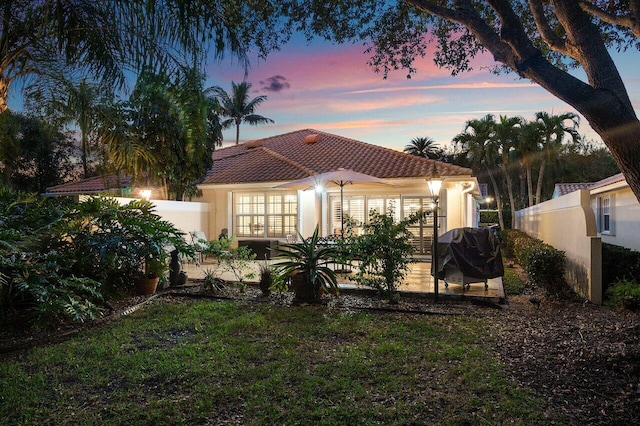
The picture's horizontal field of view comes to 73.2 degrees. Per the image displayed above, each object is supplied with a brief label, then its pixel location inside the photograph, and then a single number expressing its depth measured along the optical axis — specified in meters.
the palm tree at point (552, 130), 33.84
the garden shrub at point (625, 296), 7.51
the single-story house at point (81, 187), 19.01
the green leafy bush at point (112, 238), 7.51
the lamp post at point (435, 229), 8.67
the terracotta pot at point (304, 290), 8.41
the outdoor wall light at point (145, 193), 13.70
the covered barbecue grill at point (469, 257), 9.19
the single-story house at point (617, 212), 14.04
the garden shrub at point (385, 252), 8.41
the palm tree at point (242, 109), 44.19
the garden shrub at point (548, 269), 8.87
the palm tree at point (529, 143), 35.22
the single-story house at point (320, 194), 15.11
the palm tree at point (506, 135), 36.22
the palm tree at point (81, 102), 7.46
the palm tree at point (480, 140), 36.94
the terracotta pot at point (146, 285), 9.38
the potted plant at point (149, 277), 9.38
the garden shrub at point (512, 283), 10.06
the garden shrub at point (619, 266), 8.44
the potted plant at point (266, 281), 9.09
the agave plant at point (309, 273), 8.41
